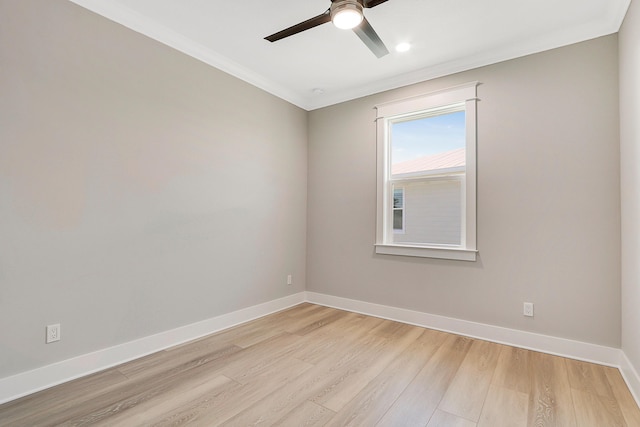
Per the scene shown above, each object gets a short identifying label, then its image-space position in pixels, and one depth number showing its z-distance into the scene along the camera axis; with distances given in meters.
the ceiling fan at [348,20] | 1.87
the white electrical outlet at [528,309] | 2.67
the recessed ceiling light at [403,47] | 2.78
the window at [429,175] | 3.03
